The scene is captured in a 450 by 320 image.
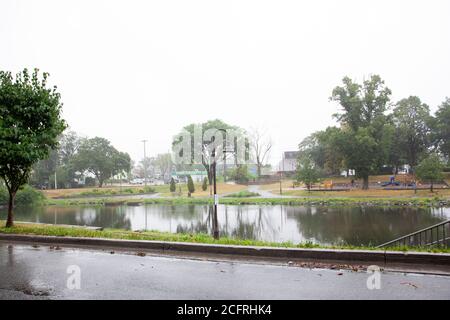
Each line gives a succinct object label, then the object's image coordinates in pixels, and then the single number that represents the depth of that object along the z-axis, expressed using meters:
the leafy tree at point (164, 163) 116.59
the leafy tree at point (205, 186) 59.38
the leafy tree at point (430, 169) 41.00
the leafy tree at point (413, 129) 57.05
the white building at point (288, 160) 94.03
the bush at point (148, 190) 66.38
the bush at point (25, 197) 45.40
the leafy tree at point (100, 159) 69.38
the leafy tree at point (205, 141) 62.94
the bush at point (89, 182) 76.19
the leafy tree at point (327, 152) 48.19
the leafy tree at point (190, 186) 54.87
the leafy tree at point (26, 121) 11.29
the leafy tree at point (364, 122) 46.94
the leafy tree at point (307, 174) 48.81
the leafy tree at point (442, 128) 55.59
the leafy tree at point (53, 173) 71.19
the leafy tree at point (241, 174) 72.69
